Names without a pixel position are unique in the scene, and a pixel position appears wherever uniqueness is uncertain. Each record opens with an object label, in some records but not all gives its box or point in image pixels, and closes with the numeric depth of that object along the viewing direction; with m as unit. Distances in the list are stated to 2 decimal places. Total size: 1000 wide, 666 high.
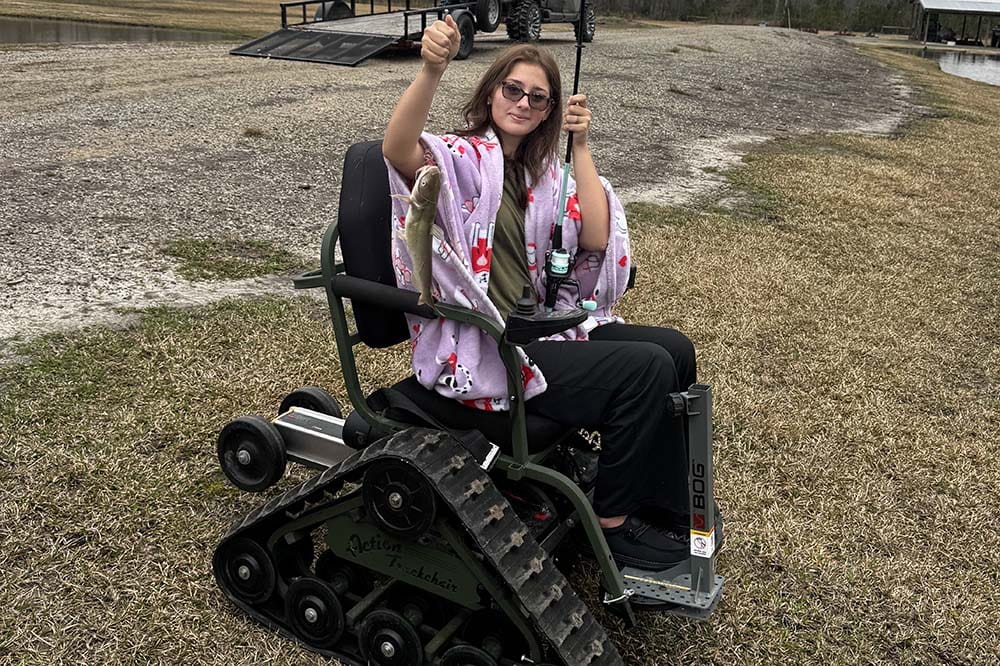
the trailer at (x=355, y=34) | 14.94
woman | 2.50
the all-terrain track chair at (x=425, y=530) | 2.39
